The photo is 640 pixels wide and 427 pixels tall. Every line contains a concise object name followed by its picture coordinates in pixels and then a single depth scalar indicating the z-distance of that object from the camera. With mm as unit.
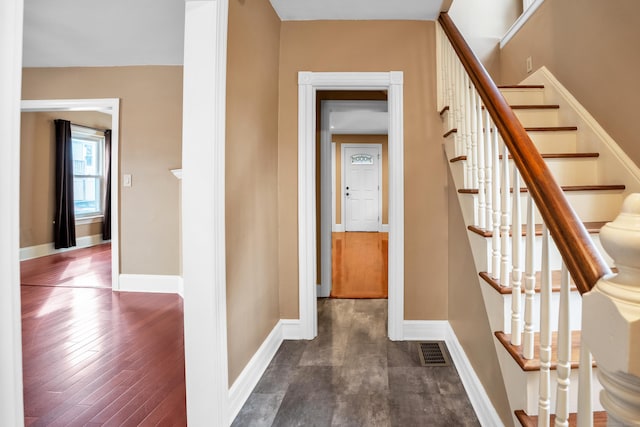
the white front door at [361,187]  9500
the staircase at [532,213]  1013
